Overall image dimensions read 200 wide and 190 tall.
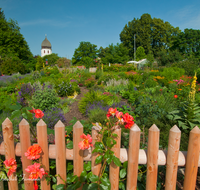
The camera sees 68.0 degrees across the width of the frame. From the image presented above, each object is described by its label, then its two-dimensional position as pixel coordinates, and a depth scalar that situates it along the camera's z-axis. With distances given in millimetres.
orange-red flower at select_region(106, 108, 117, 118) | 1195
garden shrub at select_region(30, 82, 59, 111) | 4602
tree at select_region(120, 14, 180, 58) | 36250
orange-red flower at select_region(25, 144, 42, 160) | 1187
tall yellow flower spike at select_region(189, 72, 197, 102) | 2714
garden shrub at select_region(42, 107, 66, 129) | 3414
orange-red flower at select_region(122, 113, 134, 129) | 1180
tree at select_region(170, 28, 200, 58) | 29875
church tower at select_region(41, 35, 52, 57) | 62094
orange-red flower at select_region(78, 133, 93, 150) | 1131
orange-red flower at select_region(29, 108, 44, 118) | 1368
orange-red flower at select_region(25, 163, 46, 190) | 1157
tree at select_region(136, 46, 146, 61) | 31875
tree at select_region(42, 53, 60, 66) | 41438
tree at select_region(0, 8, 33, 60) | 23467
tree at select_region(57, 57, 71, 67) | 21828
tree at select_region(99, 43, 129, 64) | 31531
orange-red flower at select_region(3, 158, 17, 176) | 1317
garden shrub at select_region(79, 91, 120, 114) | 4707
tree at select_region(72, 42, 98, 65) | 40469
